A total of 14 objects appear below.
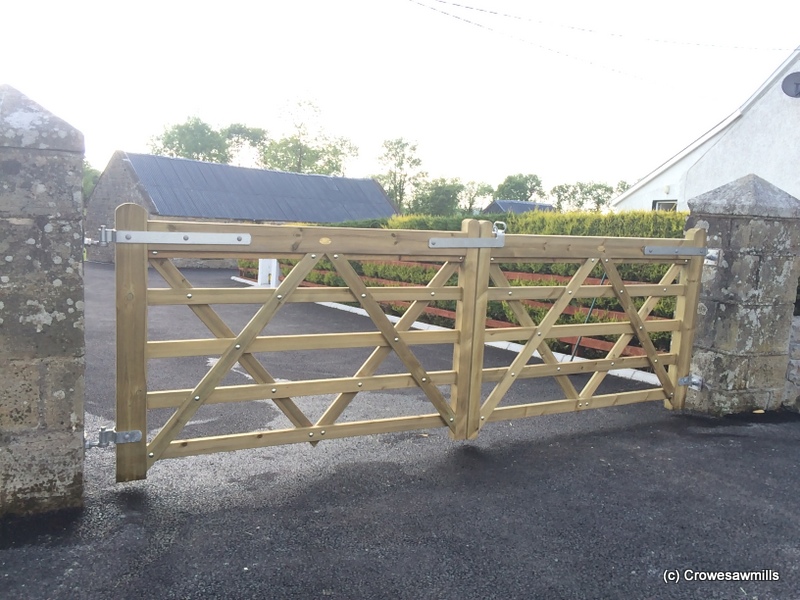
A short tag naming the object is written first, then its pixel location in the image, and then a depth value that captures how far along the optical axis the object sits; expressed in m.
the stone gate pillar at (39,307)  3.24
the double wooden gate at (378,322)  3.71
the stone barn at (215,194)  33.84
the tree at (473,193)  66.47
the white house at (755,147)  16.02
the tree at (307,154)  63.06
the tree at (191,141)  66.88
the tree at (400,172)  61.84
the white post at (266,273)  18.06
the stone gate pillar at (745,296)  5.73
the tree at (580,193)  67.81
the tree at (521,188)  77.19
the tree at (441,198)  50.12
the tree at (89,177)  61.34
